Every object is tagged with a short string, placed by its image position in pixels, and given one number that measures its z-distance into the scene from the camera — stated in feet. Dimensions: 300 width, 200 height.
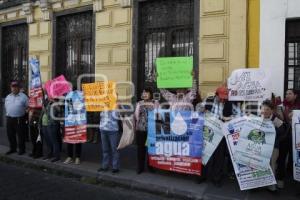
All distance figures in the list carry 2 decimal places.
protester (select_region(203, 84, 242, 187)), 13.55
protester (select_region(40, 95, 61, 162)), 16.71
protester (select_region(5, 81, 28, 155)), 18.68
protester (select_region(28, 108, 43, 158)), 17.71
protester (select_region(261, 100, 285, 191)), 12.60
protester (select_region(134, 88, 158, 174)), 14.79
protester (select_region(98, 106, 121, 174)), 14.88
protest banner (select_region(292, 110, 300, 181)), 12.54
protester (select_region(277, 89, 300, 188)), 12.93
